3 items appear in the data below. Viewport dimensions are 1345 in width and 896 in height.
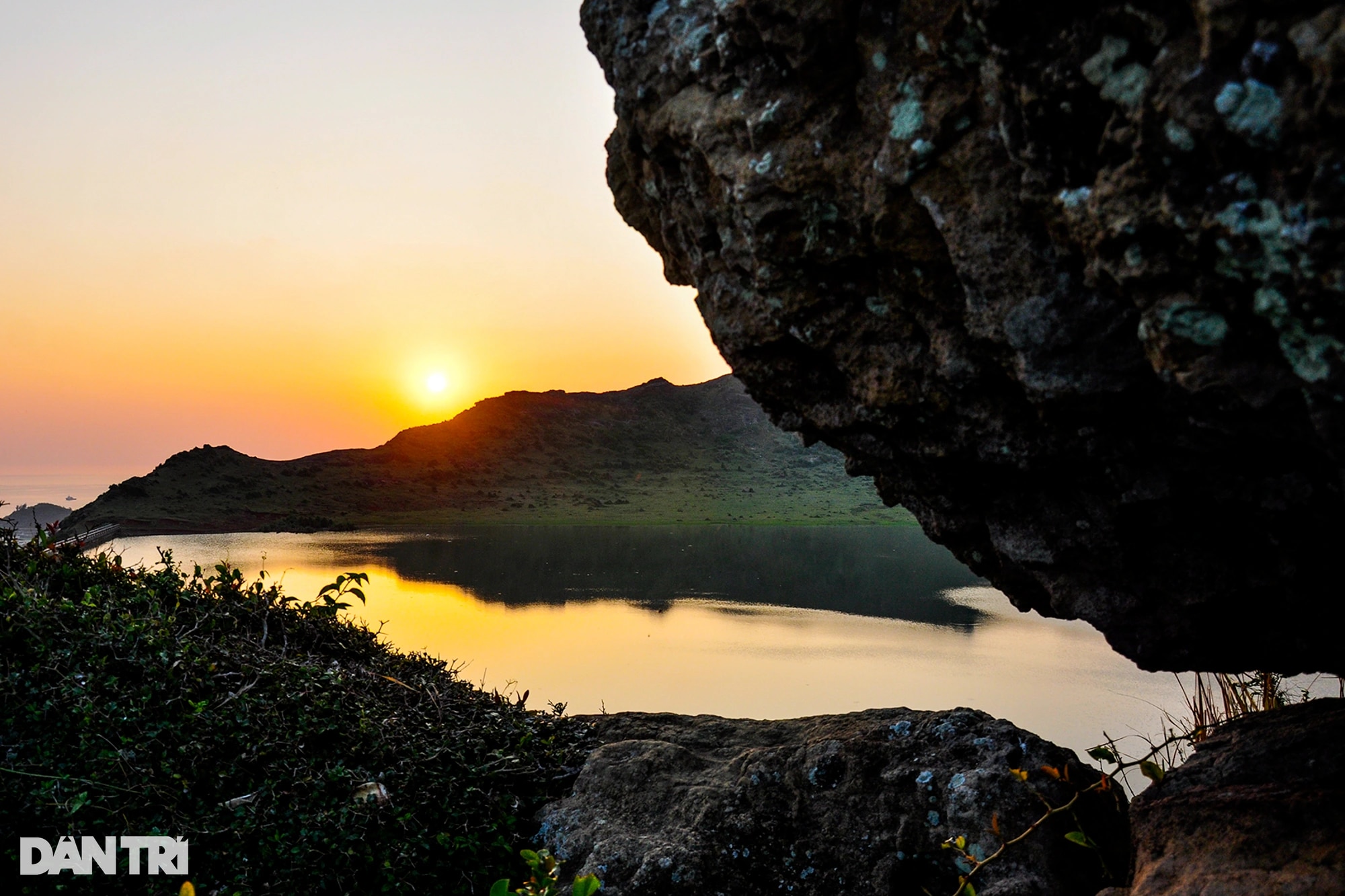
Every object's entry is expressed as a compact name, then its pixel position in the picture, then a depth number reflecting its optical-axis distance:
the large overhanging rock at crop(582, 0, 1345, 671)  1.80
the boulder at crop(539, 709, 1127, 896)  3.54
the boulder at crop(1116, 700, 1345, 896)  2.53
